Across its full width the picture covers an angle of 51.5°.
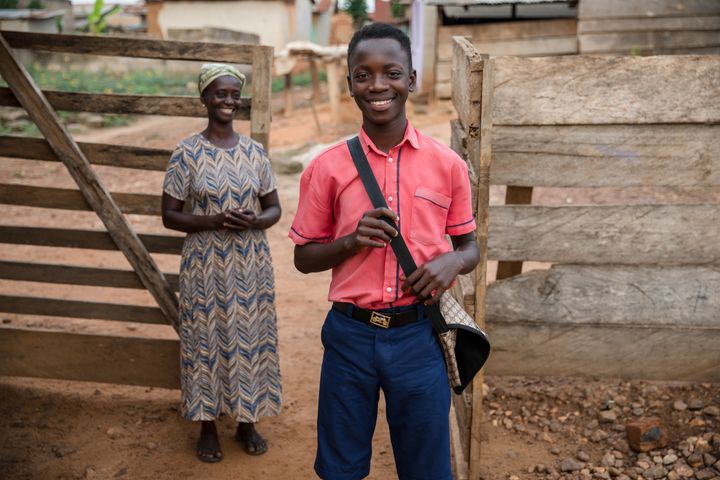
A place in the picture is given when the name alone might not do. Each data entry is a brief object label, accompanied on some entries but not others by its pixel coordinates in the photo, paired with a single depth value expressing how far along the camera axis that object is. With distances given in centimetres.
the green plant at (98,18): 2034
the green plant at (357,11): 2702
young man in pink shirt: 221
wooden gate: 362
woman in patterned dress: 332
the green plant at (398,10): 2588
